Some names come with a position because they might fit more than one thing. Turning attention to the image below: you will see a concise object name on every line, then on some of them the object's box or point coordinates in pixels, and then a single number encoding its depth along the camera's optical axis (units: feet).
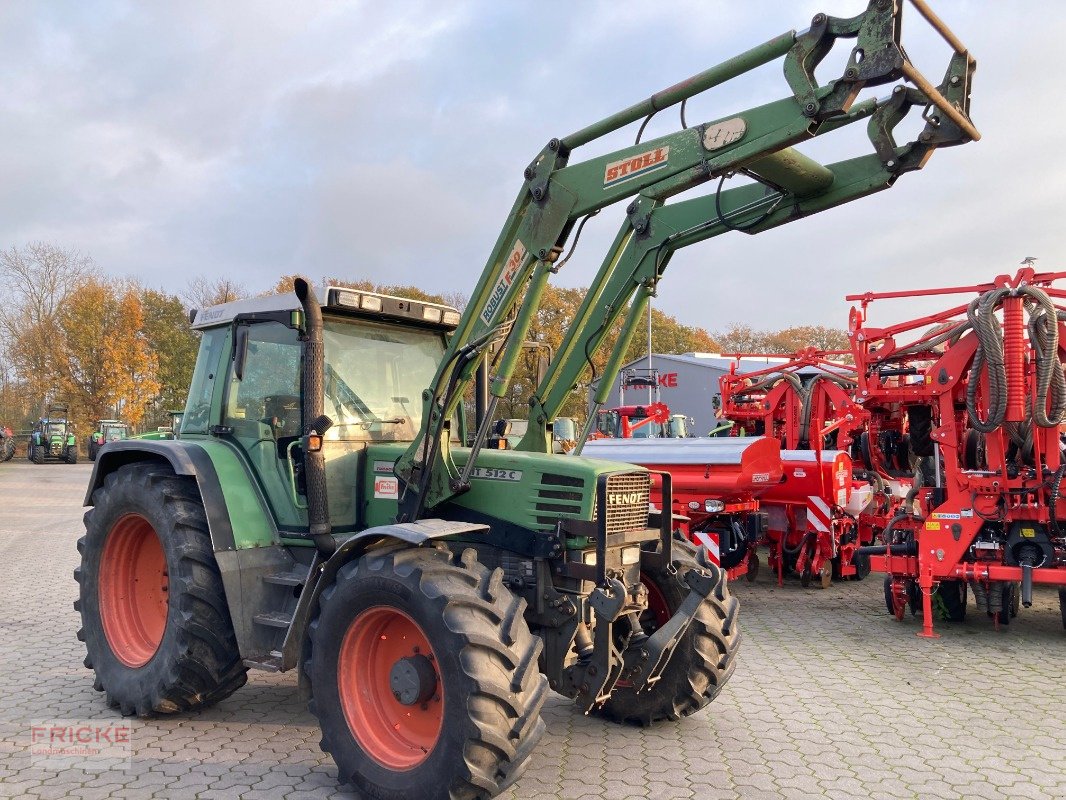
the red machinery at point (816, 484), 29.78
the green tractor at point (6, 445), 112.16
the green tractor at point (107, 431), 108.17
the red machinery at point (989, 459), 22.34
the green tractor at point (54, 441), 117.39
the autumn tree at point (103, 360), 117.60
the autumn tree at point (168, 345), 126.93
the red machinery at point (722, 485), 28.55
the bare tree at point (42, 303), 123.34
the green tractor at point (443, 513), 11.32
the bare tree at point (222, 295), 127.35
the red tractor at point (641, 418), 51.52
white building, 94.89
